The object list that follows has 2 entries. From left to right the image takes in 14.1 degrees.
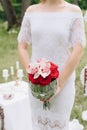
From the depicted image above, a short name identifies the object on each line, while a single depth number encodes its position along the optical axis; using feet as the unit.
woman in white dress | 8.86
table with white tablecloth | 12.82
